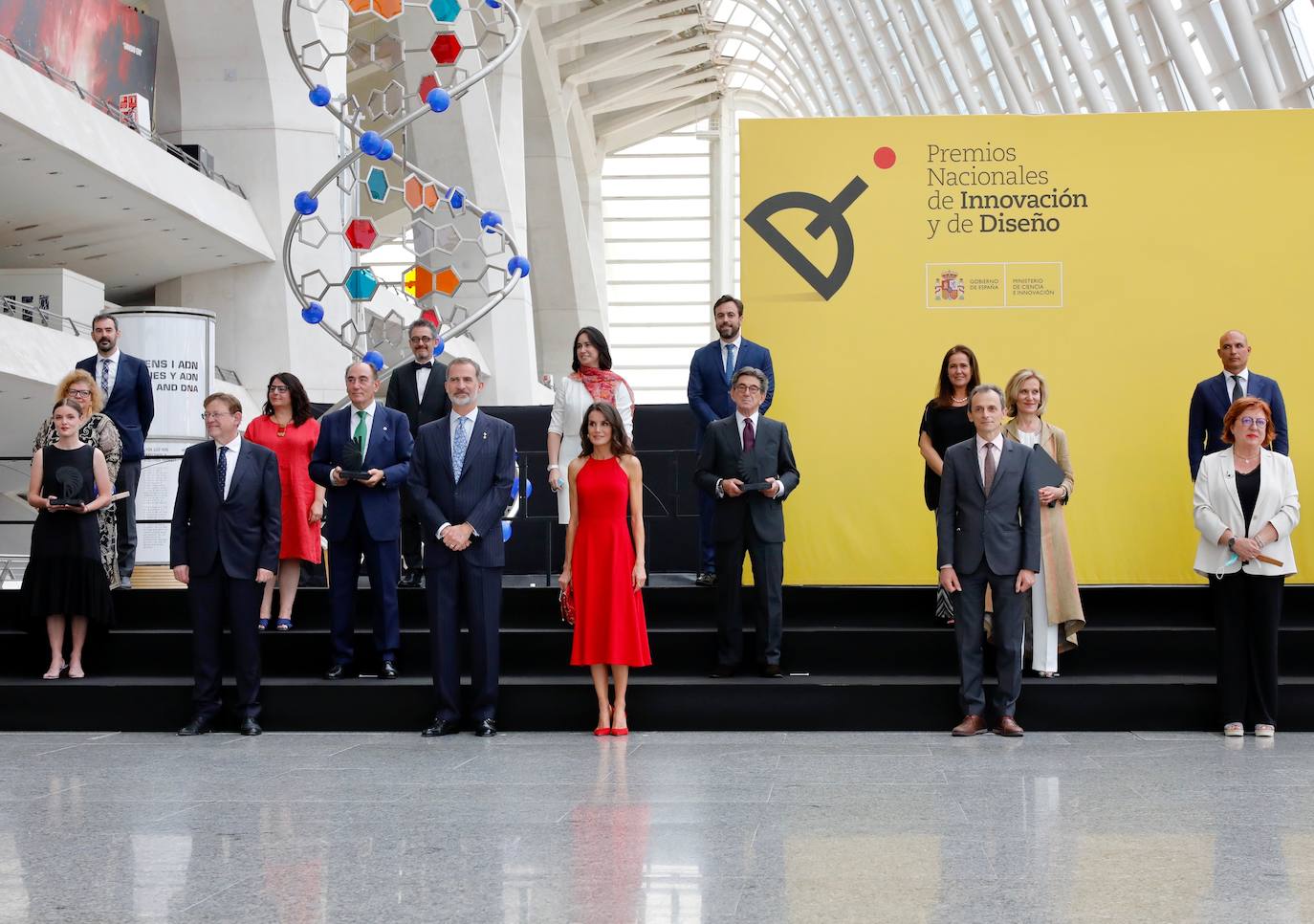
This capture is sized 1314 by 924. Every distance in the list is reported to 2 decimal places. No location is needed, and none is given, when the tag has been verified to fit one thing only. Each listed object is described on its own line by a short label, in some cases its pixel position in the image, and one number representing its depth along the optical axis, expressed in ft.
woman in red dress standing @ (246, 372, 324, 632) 28.66
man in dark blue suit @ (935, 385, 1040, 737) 24.30
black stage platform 25.52
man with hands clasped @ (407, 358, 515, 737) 24.68
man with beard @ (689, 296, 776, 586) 29.12
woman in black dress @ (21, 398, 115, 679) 26.91
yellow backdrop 31.42
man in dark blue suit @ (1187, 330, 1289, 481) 27.81
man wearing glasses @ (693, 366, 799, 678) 26.43
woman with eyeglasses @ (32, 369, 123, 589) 27.50
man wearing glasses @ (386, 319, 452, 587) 29.71
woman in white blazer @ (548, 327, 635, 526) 28.48
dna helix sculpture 38.34
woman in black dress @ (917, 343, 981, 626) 27.14
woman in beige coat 26.08
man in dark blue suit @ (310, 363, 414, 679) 26.61
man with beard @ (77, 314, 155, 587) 30.66
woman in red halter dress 24.62
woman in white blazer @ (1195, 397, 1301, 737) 24.14
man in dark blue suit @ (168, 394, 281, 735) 25.05
